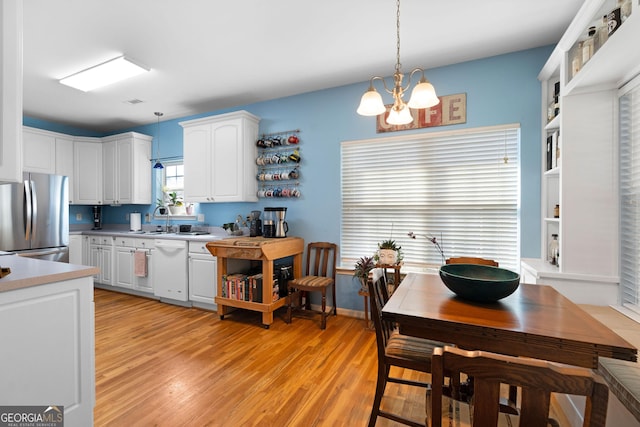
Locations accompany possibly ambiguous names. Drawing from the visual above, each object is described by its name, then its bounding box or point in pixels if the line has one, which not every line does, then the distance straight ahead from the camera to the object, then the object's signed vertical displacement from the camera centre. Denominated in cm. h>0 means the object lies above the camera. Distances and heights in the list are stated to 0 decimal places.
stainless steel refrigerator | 357 -9
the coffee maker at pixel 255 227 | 367 -21
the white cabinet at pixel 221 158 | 368 +69
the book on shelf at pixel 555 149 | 233 +51
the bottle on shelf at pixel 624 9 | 144 +102
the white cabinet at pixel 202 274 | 349 -77
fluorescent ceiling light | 282 +140
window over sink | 455 +36
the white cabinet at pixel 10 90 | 127 +53
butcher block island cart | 305 -49
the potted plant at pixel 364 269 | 298 -59
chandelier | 156 +61
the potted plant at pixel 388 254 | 289 -43
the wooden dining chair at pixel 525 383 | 67 -41
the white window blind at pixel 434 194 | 281 +17
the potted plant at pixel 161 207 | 459 +5
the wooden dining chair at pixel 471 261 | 246 -42
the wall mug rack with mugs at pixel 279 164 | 365 +60
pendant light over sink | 425 +107
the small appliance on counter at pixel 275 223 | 352 -15
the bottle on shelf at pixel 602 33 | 164 +103
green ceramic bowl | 134 -36
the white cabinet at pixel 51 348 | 131 -67
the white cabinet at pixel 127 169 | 461 +67
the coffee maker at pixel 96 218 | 520 -14
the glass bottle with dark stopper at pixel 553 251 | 237 -33
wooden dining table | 104 -45
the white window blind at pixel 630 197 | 186 +9
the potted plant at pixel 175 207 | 454 +5
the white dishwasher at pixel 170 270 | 368 -76
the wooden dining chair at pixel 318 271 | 314 -72
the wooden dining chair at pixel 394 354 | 151 -75
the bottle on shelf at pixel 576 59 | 196 +104
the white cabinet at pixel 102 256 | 439 -69
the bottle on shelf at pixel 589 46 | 181 +104
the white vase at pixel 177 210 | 456 +1
